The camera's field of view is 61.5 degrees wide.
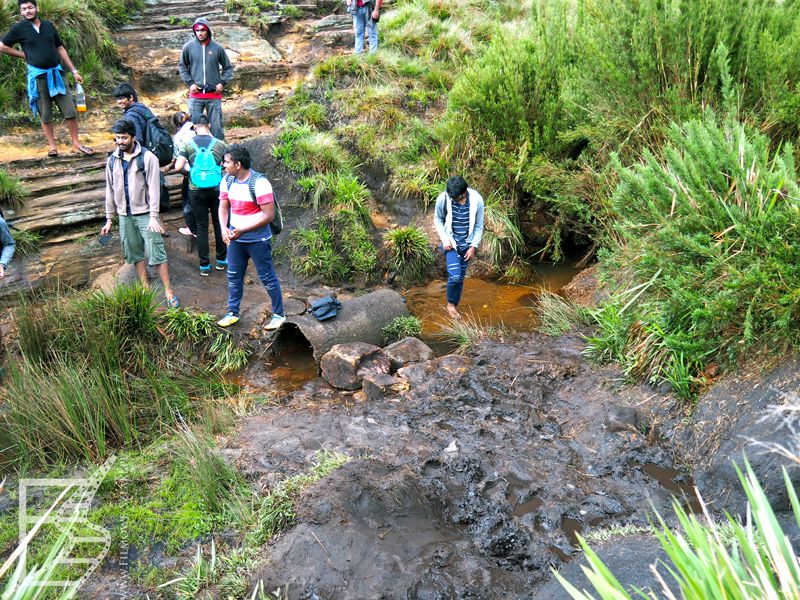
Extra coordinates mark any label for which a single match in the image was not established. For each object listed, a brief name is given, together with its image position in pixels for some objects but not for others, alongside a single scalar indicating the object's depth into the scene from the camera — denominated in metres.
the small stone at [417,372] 6.77
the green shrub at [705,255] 4.81
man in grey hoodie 9.19
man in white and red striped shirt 6.64
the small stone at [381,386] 6.60
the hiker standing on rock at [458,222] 7.47
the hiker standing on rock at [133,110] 7.81
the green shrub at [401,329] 7.79
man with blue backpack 7.64
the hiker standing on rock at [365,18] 12.29
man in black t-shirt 8.66
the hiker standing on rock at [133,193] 6.75
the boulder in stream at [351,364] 6.88
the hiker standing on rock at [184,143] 7.80
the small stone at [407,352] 7.18
